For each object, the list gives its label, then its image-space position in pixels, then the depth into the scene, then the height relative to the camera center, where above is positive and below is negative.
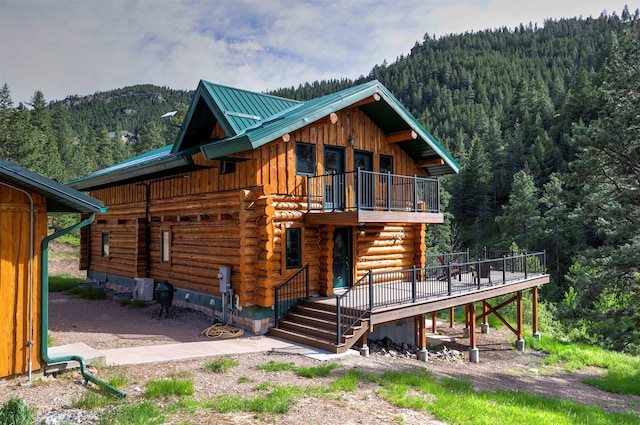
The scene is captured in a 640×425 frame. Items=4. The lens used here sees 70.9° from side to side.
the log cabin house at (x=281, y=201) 13.04 +0.92
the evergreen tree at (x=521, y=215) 47.38 +1.23
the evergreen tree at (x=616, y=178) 15.51 +1.77
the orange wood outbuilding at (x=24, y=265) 7.55 -0.56
